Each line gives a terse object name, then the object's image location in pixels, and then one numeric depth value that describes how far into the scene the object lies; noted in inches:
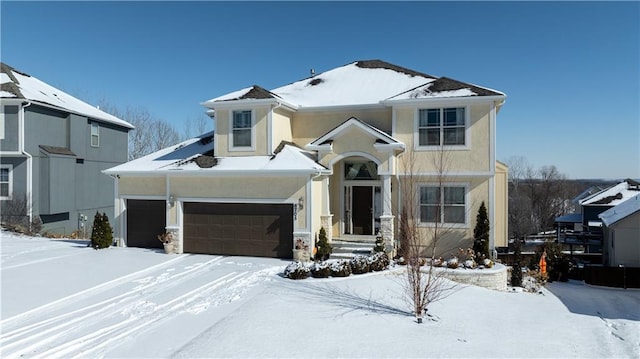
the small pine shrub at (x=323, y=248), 553.5
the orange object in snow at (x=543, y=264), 653.3
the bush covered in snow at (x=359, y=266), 486.0
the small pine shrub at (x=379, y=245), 549.6
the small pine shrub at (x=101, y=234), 635.5
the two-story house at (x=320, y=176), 580.1
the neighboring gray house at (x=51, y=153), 817.5
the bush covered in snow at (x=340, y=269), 474.0
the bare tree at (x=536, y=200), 1990.7
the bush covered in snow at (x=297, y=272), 466.0
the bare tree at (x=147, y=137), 1595.7
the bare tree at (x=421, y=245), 343.3
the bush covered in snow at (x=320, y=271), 469.4
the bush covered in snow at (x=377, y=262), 496.7
